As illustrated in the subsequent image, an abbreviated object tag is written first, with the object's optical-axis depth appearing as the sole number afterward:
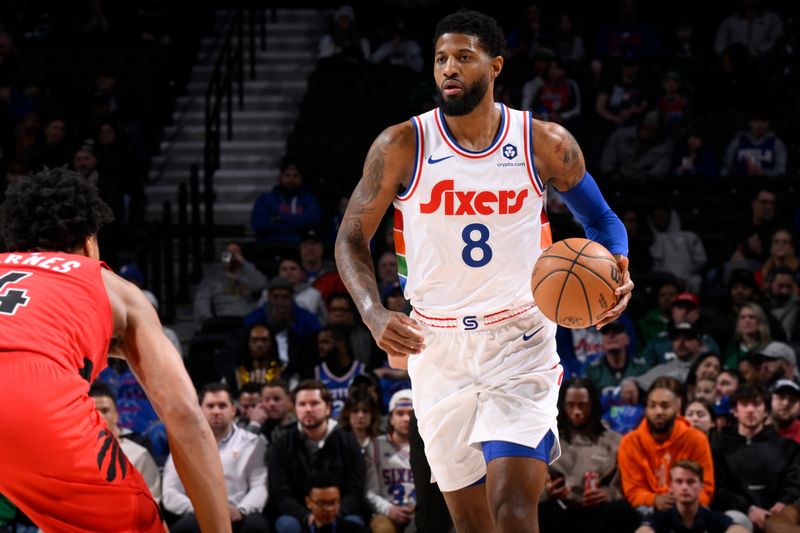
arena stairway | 13.84
